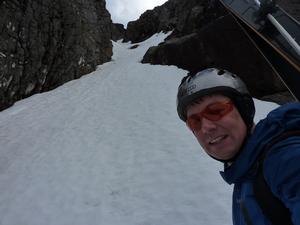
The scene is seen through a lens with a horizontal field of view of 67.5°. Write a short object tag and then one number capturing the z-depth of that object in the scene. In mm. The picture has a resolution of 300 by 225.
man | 1051
